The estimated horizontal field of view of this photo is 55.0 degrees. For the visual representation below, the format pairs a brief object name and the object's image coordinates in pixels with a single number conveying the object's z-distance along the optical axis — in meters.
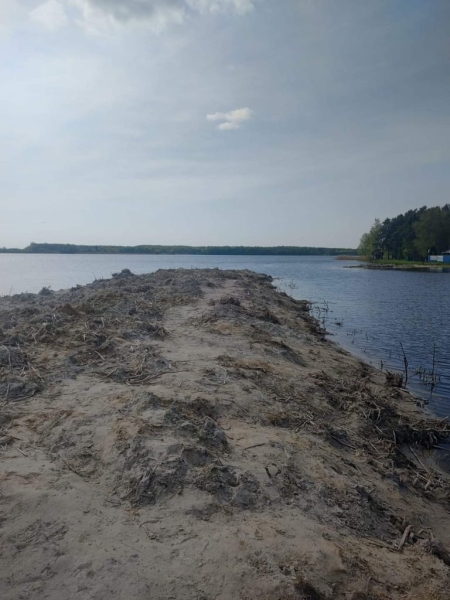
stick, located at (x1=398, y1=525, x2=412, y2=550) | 4.41
